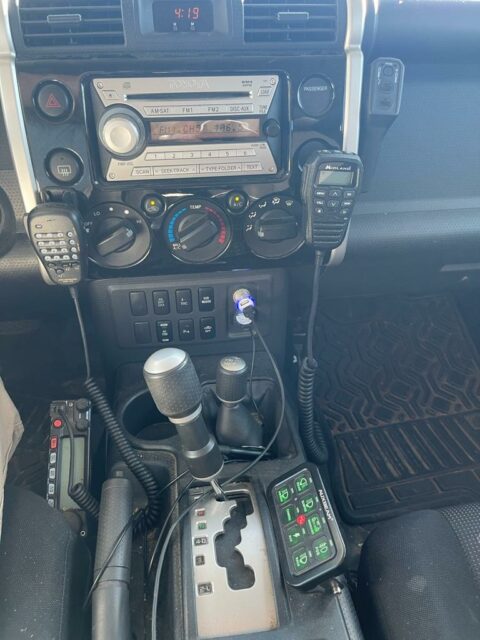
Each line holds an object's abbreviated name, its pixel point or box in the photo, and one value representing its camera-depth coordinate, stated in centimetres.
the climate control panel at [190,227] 98
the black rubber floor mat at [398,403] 135
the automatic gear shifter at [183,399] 70
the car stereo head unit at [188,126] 91
